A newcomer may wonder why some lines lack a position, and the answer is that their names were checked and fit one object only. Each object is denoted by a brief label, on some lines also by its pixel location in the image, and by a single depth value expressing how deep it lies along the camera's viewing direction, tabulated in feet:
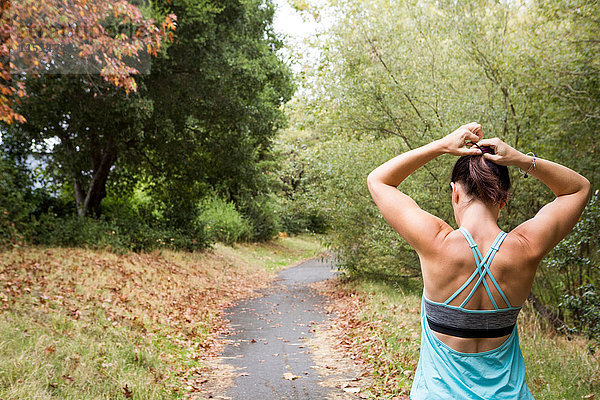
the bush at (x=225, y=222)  77.66
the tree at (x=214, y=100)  44.27
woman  6.50
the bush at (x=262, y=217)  91.04
